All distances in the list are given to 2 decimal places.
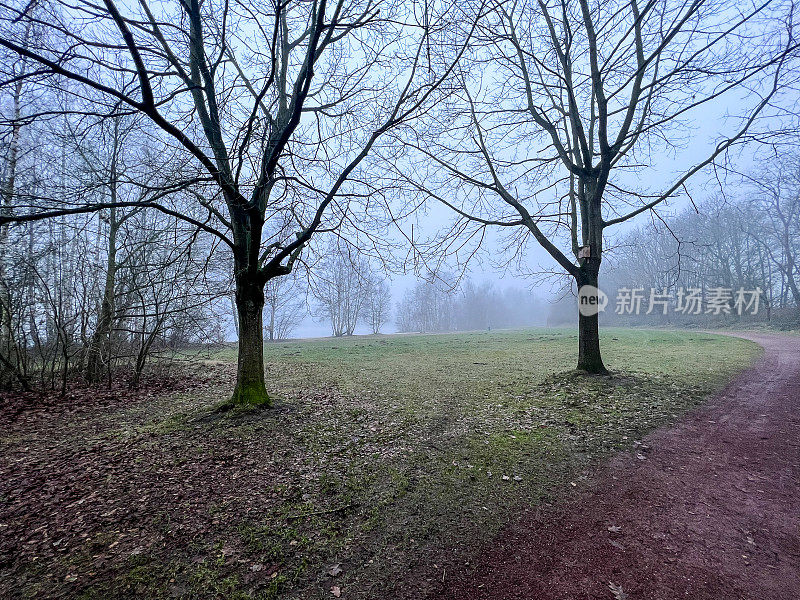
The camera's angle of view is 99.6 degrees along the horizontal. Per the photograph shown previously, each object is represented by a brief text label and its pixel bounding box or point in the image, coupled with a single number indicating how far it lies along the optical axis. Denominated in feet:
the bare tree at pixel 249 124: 12.96
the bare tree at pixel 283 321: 117.82
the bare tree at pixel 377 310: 157.46
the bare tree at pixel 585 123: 23.02
